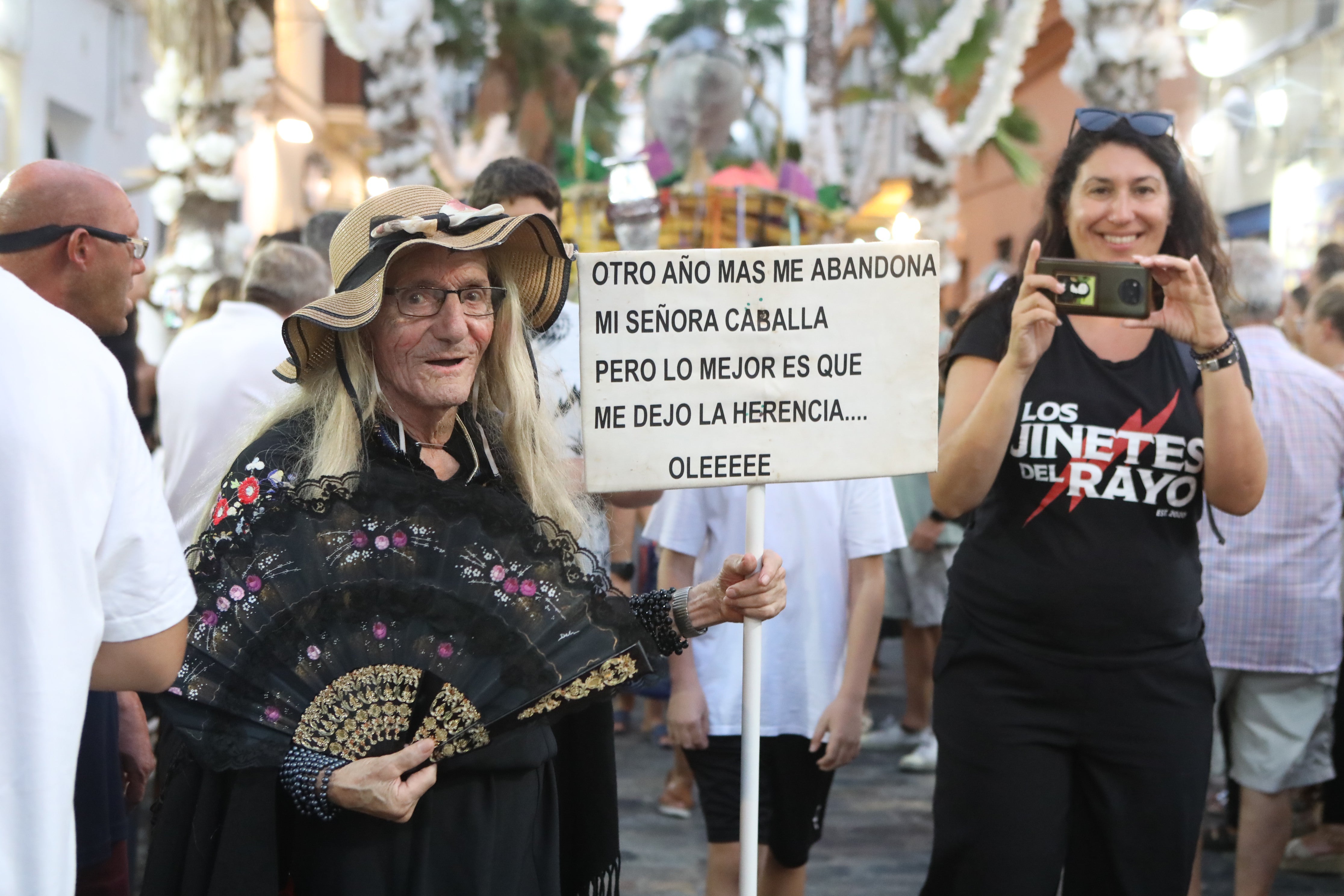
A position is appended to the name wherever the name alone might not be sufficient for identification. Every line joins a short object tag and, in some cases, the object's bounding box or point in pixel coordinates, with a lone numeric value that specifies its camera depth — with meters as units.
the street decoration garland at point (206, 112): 10.41
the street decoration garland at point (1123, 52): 9.41
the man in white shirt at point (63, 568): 1.68
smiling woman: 3.15
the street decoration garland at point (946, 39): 11.83
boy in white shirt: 3.83
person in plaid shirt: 4.72
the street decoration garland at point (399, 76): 12.12
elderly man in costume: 2.37
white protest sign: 2.64
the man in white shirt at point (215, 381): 4.84
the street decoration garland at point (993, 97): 11.43
